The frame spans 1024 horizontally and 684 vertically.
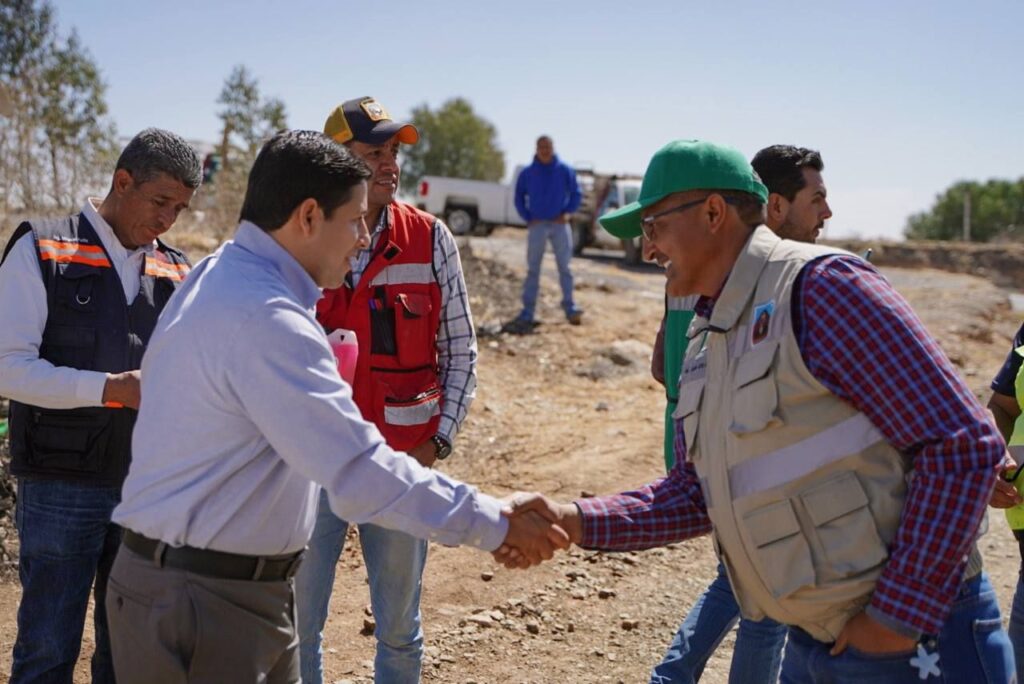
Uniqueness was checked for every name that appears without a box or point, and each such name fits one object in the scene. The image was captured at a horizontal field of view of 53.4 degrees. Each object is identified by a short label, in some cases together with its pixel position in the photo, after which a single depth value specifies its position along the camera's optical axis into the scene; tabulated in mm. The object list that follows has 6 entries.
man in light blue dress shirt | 2264
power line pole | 32375
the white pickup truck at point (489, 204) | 22938
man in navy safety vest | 3213
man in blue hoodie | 12750
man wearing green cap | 2172
